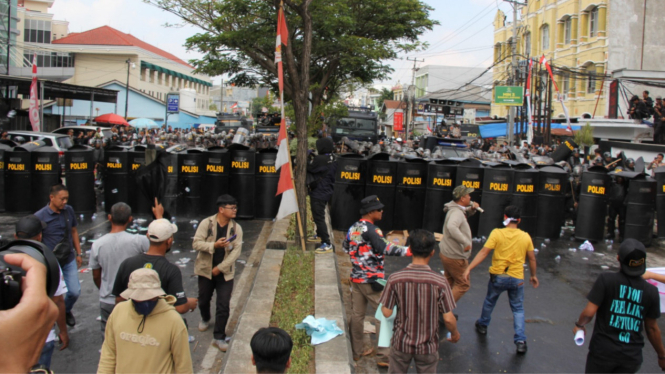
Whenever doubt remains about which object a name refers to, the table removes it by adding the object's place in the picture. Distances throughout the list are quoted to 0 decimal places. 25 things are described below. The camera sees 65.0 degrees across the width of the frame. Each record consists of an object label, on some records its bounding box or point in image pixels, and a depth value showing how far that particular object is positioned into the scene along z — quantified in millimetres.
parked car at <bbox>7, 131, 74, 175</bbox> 16312
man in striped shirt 3779
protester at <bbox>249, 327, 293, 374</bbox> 2648
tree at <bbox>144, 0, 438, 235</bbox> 19656
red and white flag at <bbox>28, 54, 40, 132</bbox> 19234
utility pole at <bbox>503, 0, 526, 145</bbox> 27359
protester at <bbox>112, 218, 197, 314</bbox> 4000
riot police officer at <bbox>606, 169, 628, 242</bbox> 11000
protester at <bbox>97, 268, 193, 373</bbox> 3104
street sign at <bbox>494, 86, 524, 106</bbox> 27609
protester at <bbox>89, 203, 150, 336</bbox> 4688
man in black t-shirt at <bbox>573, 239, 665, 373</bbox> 3875
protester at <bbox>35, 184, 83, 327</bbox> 5672
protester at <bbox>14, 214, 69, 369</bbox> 4141
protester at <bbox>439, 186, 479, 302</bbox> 5863
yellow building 34031
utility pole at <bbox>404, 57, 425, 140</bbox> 58016
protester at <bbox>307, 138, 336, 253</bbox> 8297
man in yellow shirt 5691
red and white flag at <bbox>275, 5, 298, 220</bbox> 7789
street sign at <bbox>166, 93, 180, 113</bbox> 37438
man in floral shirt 5062
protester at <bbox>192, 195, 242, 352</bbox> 5355
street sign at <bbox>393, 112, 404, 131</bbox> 53625
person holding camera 2061
